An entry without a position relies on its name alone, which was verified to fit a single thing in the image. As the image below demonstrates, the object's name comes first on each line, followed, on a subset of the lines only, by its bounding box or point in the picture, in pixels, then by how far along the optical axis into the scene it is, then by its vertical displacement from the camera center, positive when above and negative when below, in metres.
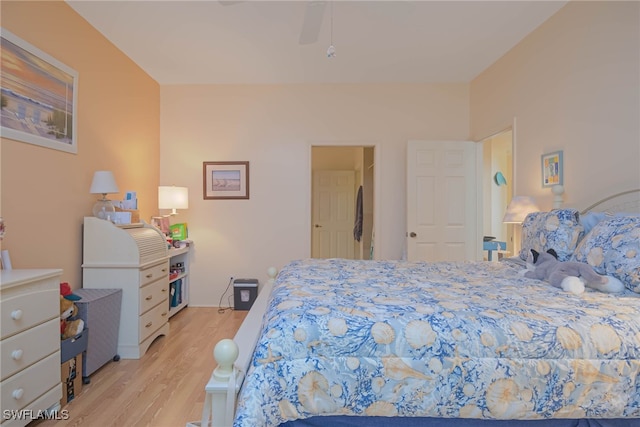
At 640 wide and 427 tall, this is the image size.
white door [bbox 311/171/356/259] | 6.20 +0.06
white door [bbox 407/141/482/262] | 3.90 +0.15
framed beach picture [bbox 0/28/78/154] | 2.01 +0.79
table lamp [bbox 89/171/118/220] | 2.66 +0.19
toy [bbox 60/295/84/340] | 2.02 -0.67
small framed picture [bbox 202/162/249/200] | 4.07 +0.46
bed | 1.15 -0.54
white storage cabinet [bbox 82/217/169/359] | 2.62 -0.44
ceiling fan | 2.28 +1.54
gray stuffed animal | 1.57 -0.32
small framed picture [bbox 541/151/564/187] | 2.58 +0.36
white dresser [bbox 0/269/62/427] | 1.54 -0.64
